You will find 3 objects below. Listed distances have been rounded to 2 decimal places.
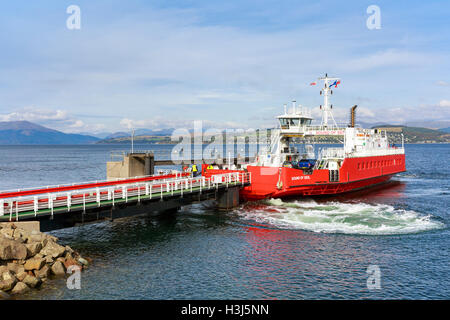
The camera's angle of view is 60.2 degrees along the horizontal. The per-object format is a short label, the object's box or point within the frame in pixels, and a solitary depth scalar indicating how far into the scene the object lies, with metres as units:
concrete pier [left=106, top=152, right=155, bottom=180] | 39.62
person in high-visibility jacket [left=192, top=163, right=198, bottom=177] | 38.92
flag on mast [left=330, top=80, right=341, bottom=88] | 48.00
